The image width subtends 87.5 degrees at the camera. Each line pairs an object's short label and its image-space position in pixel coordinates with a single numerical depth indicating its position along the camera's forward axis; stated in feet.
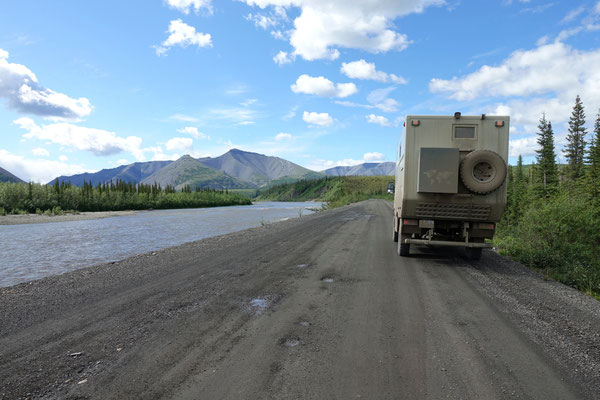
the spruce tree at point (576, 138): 165.07
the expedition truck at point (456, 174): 25.46
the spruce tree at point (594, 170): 98.84
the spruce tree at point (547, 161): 146.92
